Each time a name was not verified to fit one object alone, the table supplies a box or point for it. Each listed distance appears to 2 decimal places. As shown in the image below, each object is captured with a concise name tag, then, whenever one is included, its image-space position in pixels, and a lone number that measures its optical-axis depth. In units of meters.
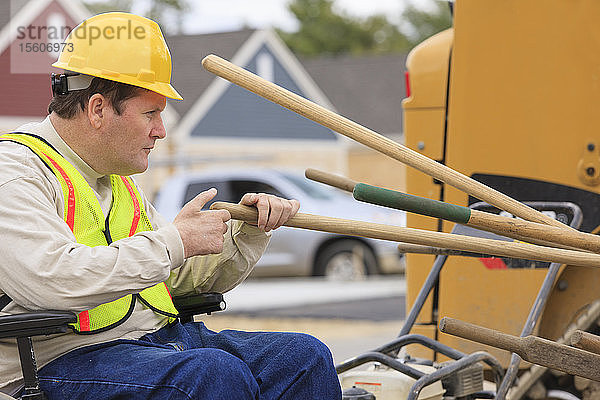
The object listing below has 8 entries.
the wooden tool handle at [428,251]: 5.50
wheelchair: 3.75
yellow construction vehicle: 5.98
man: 3.80
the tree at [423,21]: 79.33
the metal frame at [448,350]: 5.11
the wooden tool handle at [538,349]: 4.26
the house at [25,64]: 34.43
